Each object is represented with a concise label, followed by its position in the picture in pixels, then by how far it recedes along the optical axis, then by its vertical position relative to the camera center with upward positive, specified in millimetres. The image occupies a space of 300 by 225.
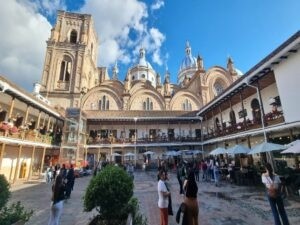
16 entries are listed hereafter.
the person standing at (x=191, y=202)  4477 -881
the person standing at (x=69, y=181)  10094 -818
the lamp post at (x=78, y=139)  22700 +3120
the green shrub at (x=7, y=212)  4308 -1054
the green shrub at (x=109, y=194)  4441 -671
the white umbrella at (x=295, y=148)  8403 +577
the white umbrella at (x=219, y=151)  15547 +948
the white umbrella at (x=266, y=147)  10968 +831
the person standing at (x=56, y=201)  5449 -991
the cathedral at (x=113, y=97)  28094 +11795
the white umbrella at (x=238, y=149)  13648 +928
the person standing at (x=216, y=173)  13304 -720
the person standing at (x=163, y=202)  5097 -973
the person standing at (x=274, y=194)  5168 -845
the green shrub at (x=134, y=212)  4905 -1217
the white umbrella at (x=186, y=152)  25600 +1497
